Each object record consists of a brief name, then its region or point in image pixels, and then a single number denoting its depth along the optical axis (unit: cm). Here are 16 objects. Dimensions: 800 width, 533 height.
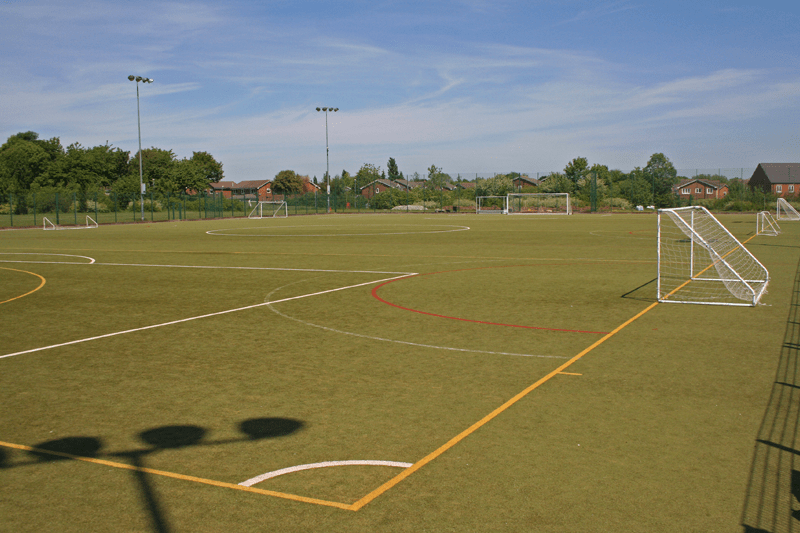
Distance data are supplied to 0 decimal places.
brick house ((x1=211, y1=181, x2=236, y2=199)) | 17475
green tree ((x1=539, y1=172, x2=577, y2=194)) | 8594
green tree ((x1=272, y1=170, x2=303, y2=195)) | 15525
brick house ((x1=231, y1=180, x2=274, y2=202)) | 17225
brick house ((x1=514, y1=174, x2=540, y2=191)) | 9872
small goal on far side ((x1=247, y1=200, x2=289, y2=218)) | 7282
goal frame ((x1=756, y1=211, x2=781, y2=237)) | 3272
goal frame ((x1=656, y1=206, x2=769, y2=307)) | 1234
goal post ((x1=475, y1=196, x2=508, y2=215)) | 7435
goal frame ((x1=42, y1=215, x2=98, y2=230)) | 4727
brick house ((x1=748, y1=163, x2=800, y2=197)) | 9556
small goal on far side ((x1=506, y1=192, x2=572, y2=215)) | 7238
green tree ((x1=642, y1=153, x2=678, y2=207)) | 7476
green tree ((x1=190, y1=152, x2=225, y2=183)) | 14200
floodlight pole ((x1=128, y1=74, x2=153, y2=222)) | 5478
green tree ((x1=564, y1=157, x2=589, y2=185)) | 11525
